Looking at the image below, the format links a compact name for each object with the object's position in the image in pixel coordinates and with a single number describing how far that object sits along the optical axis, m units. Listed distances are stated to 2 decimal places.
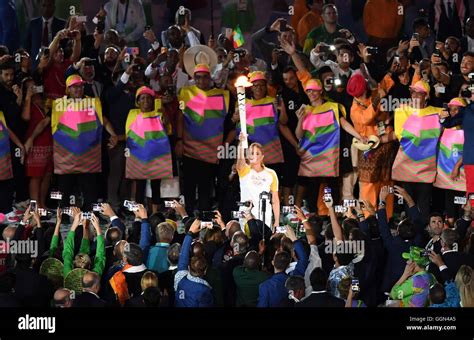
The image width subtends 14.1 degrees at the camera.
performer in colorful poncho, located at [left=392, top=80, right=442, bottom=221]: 20.42
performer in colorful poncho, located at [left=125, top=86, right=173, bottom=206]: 20.41
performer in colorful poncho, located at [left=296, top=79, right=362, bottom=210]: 20.59
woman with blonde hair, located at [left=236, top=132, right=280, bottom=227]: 19.66
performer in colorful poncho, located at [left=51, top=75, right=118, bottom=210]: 20.41
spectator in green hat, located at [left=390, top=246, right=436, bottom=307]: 17.12
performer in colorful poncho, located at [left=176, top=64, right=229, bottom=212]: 20.61
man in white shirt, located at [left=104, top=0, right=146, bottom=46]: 21.72
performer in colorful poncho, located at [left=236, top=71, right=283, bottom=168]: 20.51
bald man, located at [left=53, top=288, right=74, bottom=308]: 16.72
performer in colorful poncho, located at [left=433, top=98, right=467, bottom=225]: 20.27
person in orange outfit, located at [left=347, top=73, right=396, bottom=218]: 20.56
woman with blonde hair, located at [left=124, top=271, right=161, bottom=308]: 16.38
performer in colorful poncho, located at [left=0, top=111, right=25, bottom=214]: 20.33
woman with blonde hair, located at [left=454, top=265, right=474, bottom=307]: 17.05
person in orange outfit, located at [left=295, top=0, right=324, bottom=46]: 21.69
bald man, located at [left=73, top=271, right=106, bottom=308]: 16.61
